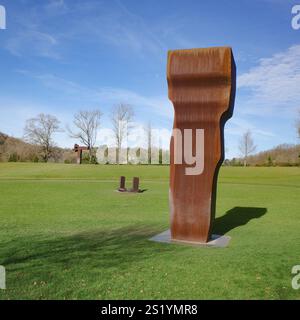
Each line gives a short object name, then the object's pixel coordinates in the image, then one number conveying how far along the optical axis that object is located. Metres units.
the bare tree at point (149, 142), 58.66
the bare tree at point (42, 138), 63.91
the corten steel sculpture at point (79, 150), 53.52
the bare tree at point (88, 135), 62.00
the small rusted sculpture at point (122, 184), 18.29
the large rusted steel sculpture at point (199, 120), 7.05
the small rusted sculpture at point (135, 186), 17.89
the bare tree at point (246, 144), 68.65
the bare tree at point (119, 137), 60.12
